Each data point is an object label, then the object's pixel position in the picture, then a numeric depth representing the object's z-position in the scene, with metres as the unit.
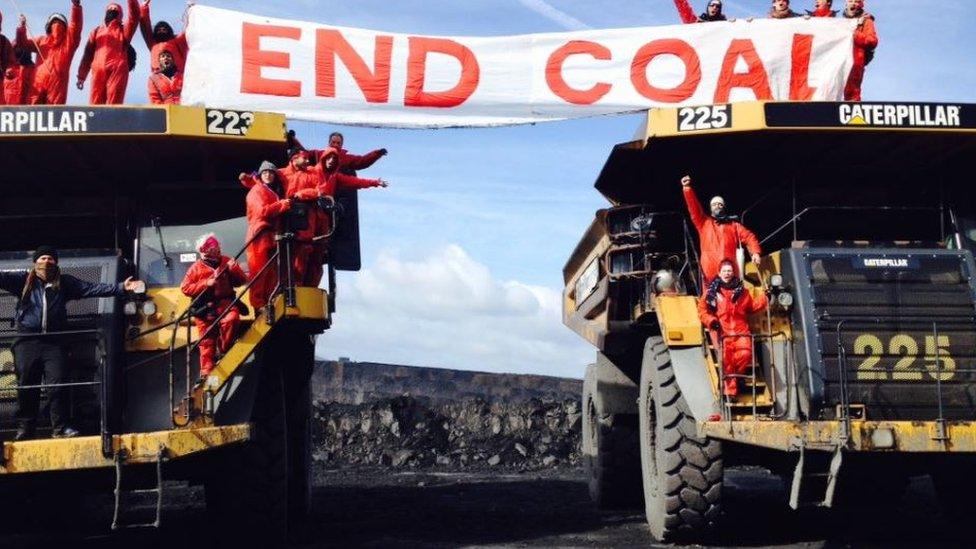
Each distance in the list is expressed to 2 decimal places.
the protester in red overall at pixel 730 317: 9.20
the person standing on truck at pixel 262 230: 9.16
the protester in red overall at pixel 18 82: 11.45
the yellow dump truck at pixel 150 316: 8.52
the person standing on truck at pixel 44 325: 8.66
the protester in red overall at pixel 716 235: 9.67
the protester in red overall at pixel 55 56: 11.33
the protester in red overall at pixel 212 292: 8.91
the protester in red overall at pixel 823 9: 11.62
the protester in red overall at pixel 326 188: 9.71
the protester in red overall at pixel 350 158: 10.84
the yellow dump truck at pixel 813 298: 8.84
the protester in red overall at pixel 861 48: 11.34
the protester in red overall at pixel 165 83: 11.13
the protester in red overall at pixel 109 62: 11.14
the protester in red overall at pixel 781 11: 11.66
